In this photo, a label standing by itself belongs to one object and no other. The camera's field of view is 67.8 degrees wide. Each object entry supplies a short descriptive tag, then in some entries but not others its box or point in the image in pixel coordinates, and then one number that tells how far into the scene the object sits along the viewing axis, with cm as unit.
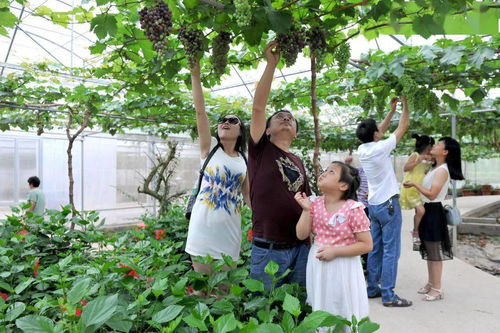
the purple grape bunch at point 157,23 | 143
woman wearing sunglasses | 207
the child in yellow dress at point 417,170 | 387
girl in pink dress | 176
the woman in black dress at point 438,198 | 354
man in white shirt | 340
